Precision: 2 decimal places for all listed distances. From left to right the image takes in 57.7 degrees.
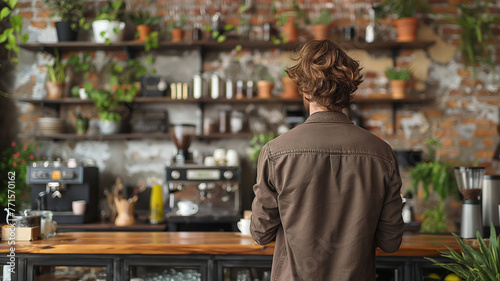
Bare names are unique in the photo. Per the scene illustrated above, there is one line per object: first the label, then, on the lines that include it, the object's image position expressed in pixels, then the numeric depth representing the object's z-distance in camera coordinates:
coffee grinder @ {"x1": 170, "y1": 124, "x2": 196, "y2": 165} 3.93
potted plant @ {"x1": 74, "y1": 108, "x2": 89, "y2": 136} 4.32
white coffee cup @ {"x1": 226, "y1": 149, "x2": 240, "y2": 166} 4.14
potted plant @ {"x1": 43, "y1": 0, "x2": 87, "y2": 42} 4.36
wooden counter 2.17
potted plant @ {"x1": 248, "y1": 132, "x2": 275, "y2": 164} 4.09
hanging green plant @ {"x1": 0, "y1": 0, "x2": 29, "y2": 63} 3.04
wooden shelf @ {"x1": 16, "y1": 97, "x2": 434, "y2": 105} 4.17
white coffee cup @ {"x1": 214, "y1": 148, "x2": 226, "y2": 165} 4.02
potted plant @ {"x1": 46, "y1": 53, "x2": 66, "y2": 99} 4.36
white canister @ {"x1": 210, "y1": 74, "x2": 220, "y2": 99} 4.28
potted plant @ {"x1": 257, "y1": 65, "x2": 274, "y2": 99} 4.25
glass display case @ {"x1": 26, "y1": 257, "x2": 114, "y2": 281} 2.25
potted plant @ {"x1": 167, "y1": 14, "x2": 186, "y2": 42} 4.32
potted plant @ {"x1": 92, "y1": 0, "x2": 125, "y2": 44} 4.24
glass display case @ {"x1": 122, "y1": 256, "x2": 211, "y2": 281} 2.22
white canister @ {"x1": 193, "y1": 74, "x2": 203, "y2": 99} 4.29
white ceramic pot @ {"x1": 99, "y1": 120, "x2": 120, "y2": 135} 4.30
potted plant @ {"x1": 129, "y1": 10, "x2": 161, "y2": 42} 4.32
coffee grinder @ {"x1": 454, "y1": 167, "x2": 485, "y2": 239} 2.40
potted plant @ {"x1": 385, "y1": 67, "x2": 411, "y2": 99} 4.17
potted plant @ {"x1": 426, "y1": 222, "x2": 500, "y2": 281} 1.79
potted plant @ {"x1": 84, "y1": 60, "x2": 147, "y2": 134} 4.18
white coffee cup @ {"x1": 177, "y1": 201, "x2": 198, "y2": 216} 3.76
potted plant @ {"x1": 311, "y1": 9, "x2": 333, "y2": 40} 4.27
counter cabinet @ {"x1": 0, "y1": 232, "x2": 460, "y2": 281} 2.18
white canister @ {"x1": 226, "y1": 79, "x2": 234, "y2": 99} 4.32
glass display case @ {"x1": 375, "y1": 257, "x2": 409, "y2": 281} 2.18
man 1.55
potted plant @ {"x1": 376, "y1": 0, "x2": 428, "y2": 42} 4.18
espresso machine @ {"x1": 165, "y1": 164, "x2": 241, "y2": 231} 3.76
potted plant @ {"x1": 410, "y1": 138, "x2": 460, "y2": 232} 3.79
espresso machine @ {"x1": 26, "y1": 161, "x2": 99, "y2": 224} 3.76
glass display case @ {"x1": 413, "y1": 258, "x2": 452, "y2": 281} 2.18
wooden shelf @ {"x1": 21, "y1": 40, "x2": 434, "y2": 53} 4.25
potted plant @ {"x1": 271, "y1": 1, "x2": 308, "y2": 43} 4.30
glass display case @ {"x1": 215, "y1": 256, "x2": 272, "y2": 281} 2.20
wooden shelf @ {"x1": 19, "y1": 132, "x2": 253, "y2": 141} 4.27
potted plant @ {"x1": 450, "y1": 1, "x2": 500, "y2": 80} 4.16
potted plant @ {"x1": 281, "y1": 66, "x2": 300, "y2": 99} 4.23
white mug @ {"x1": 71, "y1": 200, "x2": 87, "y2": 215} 3.76
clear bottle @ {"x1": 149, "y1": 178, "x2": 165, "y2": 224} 3.88
